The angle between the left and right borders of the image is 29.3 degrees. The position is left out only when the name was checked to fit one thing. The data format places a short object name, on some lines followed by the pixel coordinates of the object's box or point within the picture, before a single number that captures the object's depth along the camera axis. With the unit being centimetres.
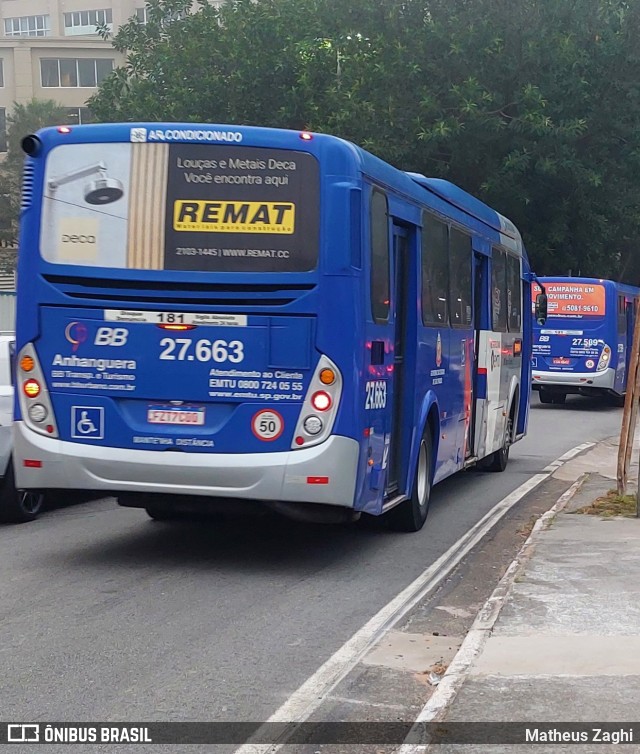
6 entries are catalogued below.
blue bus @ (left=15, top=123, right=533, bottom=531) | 866
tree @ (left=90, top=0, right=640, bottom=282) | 3148
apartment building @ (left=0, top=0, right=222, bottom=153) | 7212
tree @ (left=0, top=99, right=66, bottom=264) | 5869
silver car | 1122
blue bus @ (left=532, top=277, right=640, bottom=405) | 2988
